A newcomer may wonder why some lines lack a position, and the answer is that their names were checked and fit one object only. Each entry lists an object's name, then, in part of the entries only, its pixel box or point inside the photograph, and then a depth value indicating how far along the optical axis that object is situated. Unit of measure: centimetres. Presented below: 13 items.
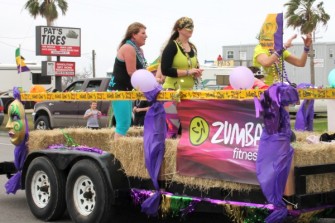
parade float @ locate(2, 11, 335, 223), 679
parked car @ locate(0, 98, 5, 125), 3393
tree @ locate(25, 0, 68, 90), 5598
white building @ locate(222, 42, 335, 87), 7304
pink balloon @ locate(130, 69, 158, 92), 820
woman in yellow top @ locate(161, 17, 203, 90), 940
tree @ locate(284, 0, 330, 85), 5682
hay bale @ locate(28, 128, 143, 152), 1053
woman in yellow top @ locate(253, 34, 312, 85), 854
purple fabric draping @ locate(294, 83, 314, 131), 1007
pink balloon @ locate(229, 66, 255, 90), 754
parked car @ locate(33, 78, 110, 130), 2398
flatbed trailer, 706
